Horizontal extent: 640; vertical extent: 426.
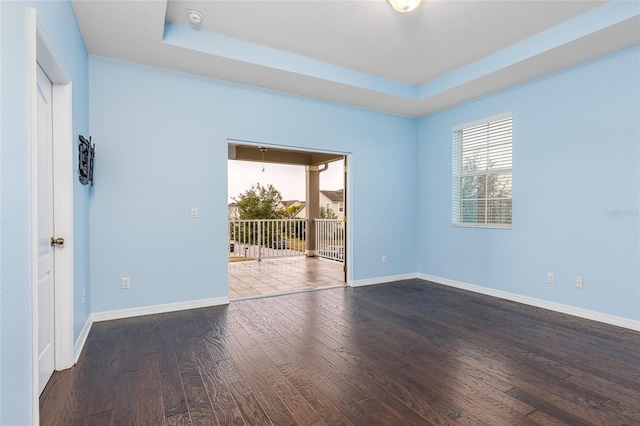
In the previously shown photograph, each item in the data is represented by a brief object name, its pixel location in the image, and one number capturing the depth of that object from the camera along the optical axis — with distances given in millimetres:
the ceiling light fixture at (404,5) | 2600
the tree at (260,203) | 9547
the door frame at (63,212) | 2258
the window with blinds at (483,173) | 4191
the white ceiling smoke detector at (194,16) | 2857
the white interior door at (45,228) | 1991
